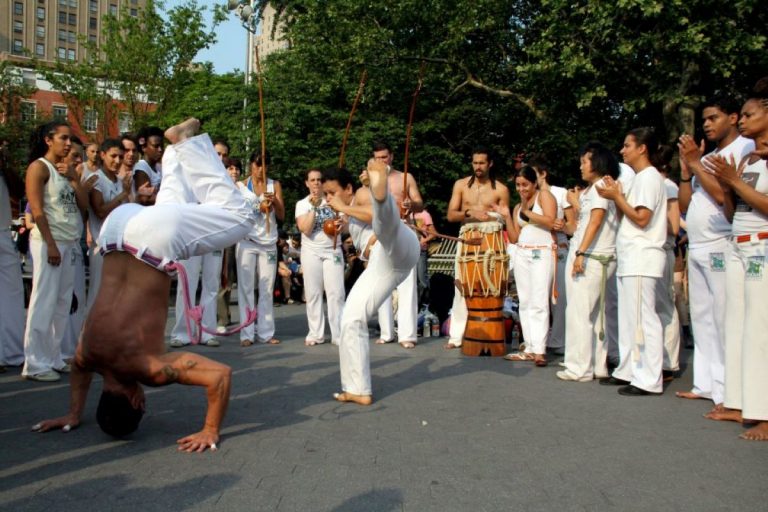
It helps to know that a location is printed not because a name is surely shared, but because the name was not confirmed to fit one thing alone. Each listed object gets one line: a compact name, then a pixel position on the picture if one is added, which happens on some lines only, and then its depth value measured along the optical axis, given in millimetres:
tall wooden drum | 7984
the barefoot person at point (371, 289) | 5566
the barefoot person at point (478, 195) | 8312
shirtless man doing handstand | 4199
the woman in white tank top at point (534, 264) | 7688
